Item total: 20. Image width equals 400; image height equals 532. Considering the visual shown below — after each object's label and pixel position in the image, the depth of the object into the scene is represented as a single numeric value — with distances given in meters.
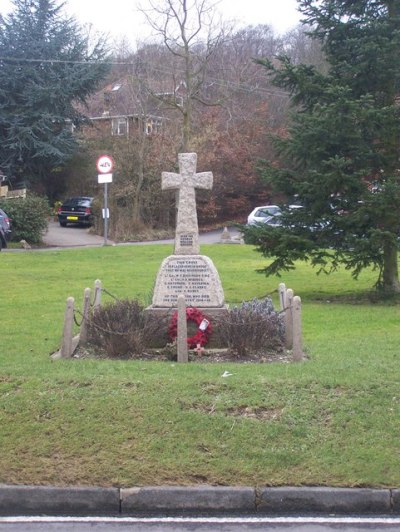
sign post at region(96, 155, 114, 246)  30.67
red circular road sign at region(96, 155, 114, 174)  31.19
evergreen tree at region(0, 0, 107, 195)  44.47
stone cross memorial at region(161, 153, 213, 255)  11.77
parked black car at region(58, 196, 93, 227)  44.28
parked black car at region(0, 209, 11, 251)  31.30
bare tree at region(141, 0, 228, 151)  34.53
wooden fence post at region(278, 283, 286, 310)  11.76
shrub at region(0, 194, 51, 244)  35.00
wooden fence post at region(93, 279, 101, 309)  11.66
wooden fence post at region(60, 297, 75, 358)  9.49
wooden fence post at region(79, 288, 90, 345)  10.41
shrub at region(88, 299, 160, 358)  10.08
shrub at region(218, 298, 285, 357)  10.02
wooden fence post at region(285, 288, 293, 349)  10.48
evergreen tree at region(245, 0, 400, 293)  15.34
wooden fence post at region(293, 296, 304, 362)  9.23
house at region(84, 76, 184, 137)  43.75
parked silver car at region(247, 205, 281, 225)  33.06
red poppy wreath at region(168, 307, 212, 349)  10.34
